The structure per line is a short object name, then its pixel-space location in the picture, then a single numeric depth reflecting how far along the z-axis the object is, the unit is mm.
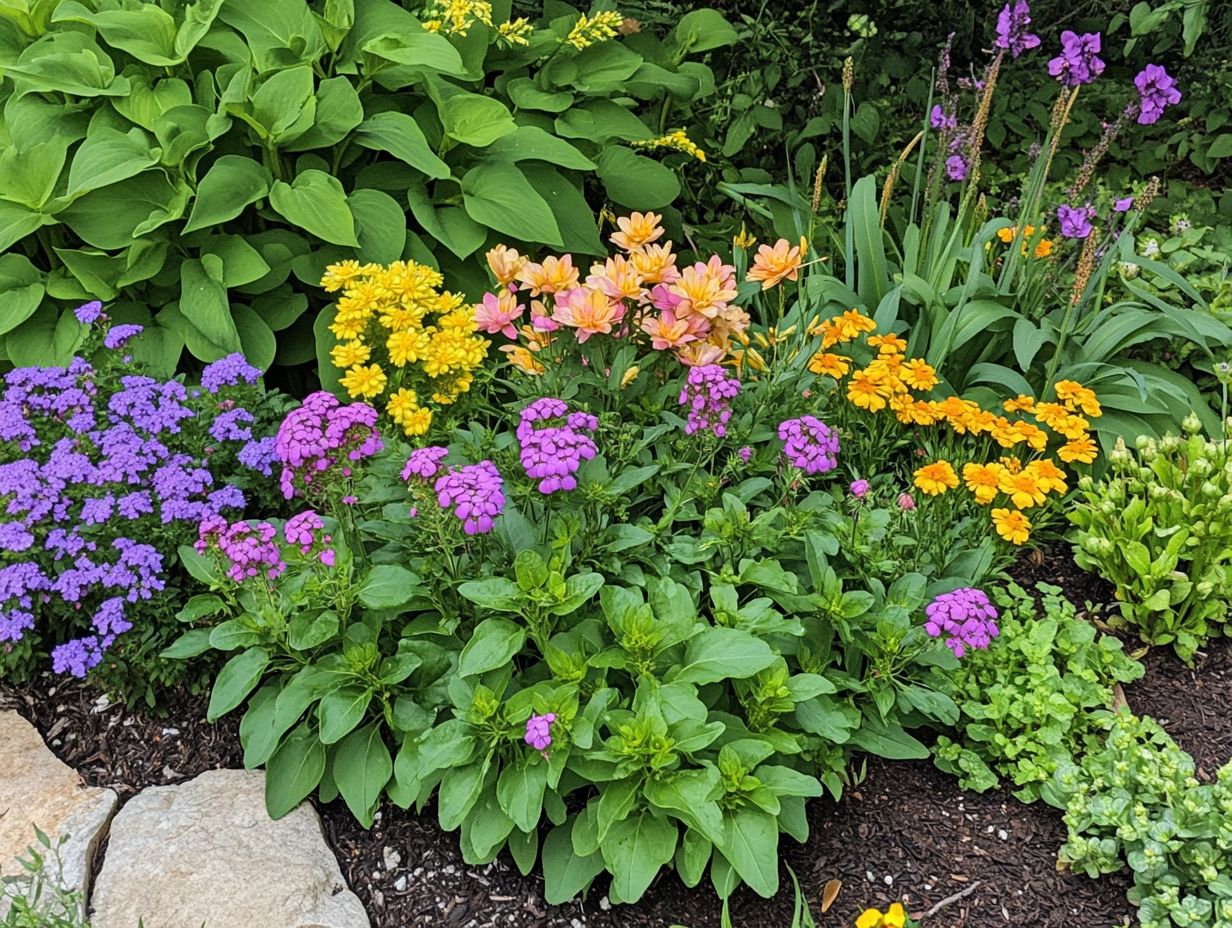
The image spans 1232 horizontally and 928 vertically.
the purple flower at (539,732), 1884
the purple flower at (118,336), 2748
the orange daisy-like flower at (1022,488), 2408
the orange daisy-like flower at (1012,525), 2395
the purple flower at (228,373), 2646
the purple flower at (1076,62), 2822
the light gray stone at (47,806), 2213
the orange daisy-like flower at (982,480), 2412
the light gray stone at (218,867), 2086
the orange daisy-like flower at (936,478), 2430
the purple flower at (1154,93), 2982
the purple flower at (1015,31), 2930
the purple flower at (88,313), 2771
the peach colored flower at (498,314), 2566
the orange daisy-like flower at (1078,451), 2693
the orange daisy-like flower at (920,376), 2729
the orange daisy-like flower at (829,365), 2756
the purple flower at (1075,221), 2931
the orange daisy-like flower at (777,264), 2572
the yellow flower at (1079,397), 2793
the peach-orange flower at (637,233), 2600
